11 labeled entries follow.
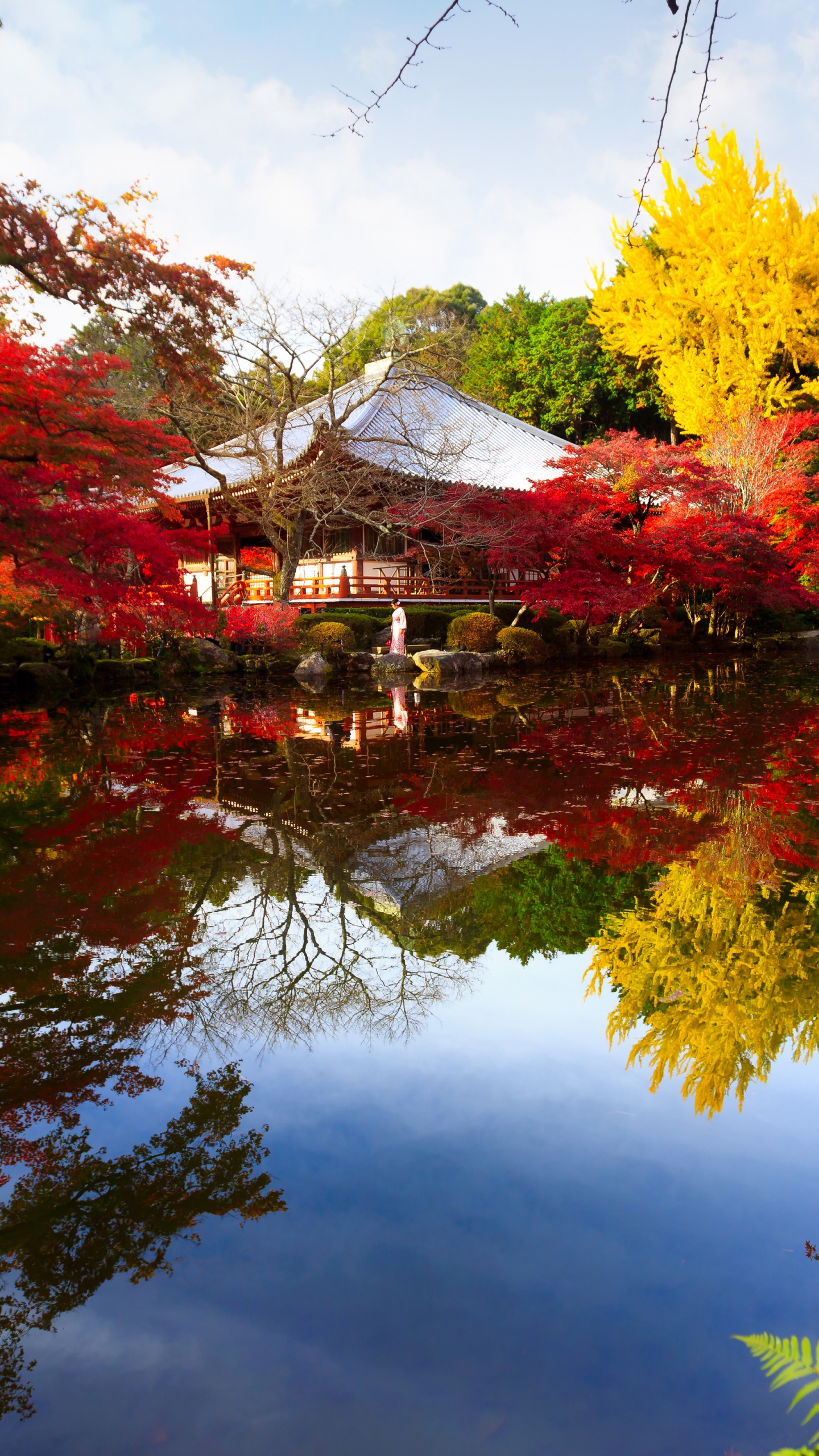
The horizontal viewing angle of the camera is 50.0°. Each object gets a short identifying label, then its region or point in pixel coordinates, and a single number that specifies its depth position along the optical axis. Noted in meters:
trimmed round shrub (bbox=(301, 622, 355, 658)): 18.02
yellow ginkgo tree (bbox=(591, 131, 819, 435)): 23.62
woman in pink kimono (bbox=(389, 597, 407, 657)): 17.56
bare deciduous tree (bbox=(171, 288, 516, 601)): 16.58
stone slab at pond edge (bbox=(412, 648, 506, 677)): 17.03
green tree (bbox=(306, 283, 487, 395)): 17.73
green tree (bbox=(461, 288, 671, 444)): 31.20
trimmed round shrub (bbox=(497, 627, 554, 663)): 19.33
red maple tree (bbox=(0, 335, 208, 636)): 9.88
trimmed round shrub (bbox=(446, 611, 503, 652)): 19.53
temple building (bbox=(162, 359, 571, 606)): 19.61
